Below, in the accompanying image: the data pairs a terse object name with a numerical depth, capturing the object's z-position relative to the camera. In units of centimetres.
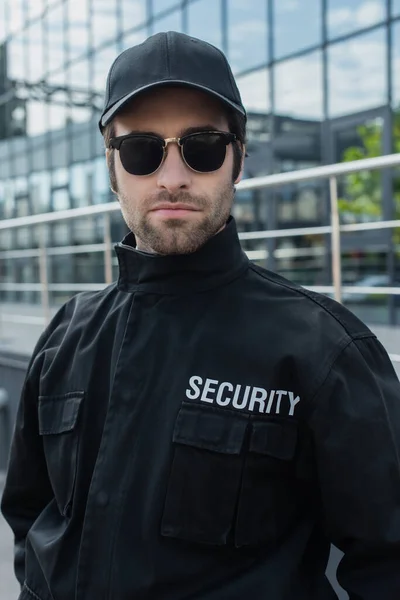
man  115
